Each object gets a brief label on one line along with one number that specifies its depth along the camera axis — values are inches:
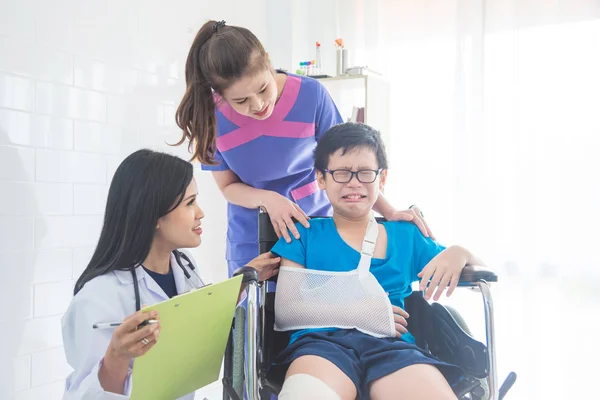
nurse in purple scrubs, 60.8
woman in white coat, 48.0
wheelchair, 53.6
